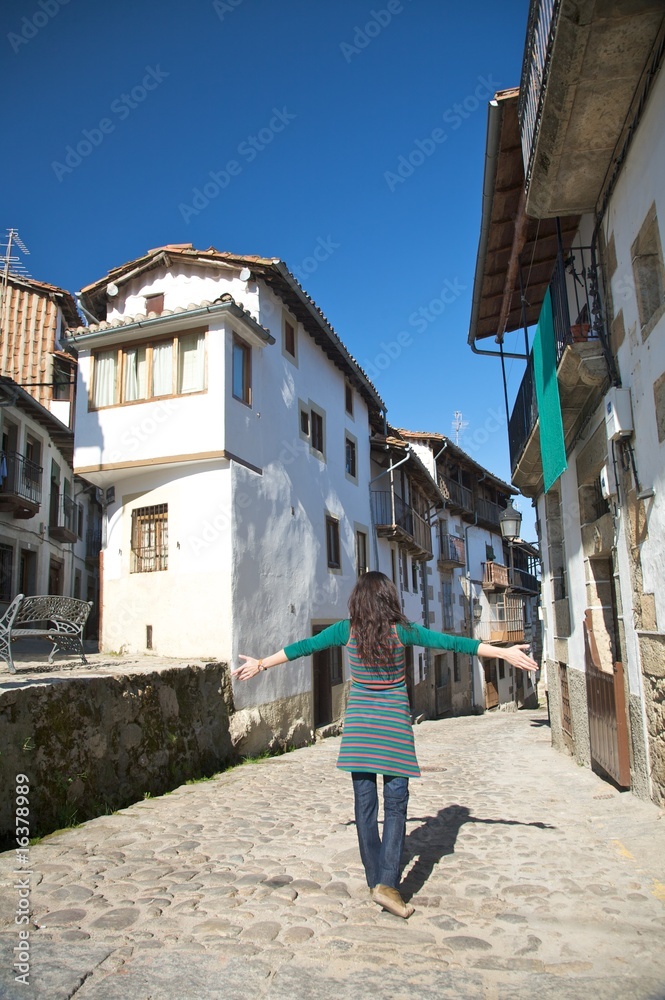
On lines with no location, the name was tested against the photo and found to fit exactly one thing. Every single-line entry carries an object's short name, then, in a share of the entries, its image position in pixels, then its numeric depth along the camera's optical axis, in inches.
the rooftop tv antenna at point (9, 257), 692.7
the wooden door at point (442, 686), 1045.3
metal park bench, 305.3
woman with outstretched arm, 155.0
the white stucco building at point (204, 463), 452.4
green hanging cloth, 327.7
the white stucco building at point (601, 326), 223.5
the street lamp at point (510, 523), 574.6
